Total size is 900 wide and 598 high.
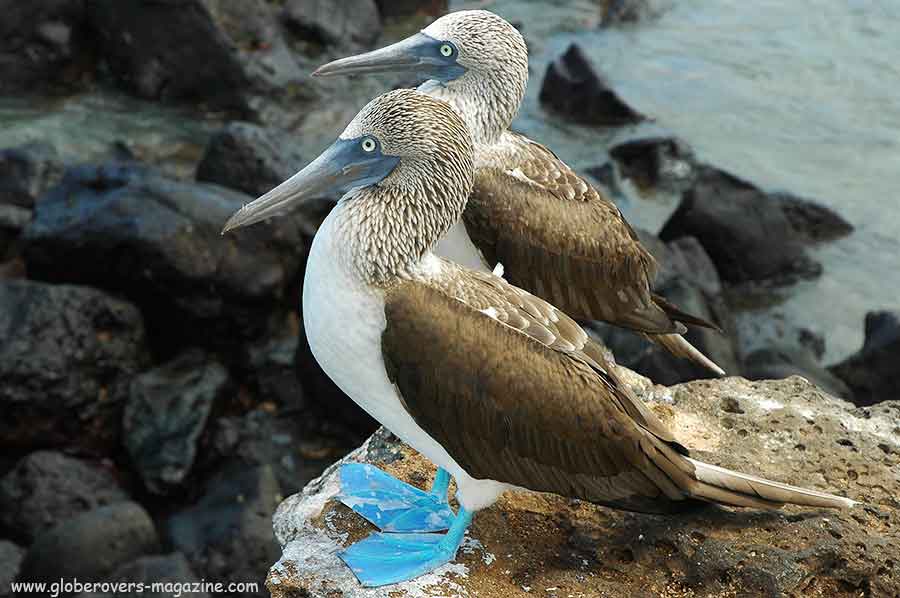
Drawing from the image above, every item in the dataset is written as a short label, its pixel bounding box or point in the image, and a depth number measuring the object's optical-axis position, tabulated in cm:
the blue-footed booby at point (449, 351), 414
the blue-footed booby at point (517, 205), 543
